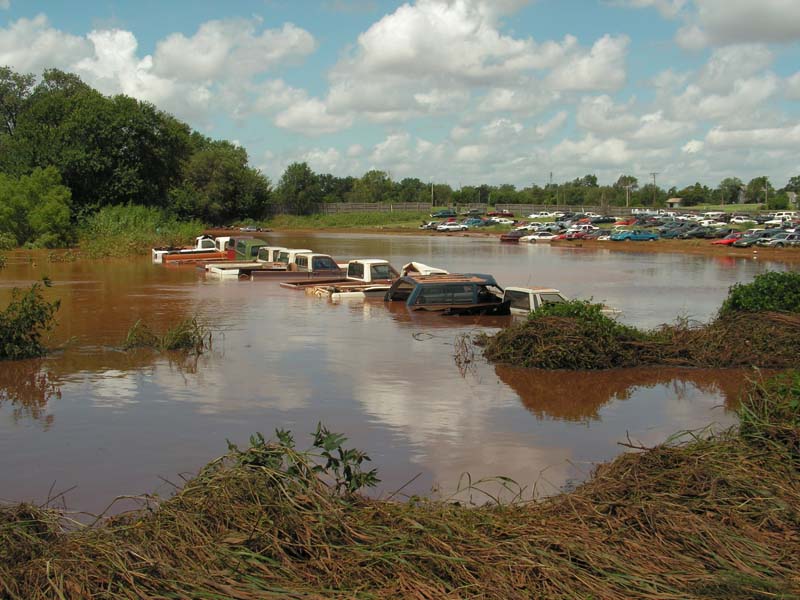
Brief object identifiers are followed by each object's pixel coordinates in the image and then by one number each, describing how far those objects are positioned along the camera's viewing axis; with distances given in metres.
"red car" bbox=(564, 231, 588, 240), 80.88
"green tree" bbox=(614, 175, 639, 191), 191.86
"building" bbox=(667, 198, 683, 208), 167.50
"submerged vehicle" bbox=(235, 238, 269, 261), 41.12
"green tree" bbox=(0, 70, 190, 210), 66.19
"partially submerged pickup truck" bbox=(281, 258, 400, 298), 28.80
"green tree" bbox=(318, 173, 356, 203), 161.75
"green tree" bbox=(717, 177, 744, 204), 180.77
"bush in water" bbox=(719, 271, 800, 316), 17.67
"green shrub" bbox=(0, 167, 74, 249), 55.38
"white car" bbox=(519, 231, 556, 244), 80.00
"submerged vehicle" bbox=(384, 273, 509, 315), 23.72
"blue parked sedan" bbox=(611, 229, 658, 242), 75.69
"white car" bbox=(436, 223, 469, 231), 99.27
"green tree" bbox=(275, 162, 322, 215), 128.88
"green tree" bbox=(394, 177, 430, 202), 158.02
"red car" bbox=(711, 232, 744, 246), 69.06
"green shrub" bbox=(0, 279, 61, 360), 17.02
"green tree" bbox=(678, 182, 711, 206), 178.00
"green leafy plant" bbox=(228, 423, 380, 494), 6.80
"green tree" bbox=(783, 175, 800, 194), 179.38
